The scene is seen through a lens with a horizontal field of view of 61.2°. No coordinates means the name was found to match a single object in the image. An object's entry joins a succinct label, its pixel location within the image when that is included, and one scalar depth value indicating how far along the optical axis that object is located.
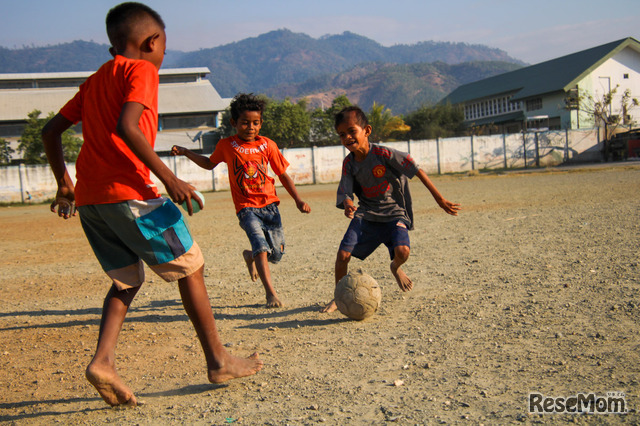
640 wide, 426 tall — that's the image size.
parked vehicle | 33.03
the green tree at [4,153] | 37.37
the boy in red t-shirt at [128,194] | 2.72
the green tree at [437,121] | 51.88
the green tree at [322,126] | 47.66
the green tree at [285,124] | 43.25
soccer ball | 4.35
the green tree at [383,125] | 46.31
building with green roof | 42.59
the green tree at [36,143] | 30.38
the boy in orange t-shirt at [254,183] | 5.09
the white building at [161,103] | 47.12
